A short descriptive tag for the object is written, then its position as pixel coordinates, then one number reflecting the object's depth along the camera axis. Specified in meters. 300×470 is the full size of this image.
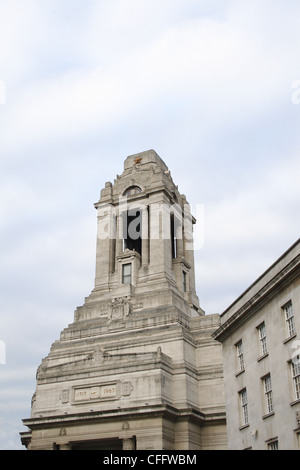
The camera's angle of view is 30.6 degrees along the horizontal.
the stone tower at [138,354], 44.16
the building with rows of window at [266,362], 27.44
